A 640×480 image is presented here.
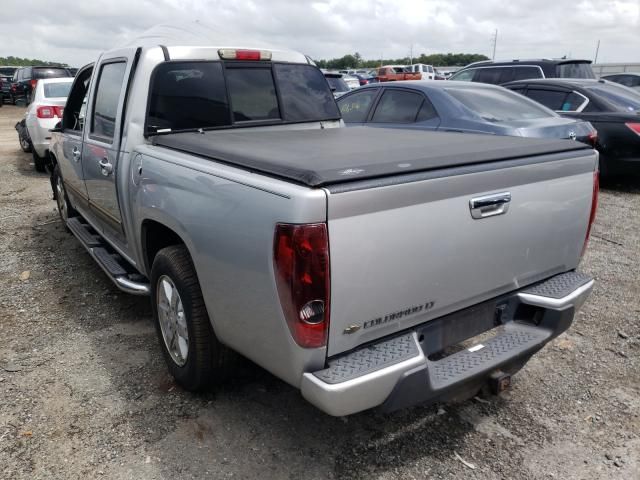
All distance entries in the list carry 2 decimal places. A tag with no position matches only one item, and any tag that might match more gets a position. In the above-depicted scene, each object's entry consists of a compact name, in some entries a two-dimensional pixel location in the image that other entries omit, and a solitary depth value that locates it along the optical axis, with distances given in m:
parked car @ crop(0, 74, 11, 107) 27.61
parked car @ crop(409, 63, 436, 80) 34.53
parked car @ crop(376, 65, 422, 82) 33.25
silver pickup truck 2.11
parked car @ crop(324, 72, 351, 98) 16.23
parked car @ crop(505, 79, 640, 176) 8.02
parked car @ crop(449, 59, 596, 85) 11.20
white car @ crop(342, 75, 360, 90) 26.98
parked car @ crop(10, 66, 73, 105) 18.19
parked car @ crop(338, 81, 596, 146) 6.31
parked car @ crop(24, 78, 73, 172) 9.78
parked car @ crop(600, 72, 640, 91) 17.34
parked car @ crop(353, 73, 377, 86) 31.64
